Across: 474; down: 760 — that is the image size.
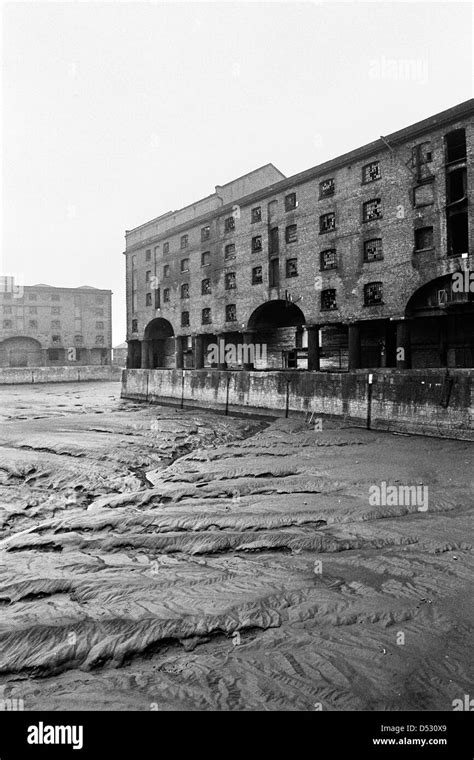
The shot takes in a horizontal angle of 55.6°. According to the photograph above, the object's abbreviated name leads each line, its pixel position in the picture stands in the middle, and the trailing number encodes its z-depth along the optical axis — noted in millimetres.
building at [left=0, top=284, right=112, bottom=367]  65438
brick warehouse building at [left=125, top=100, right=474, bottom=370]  23031
